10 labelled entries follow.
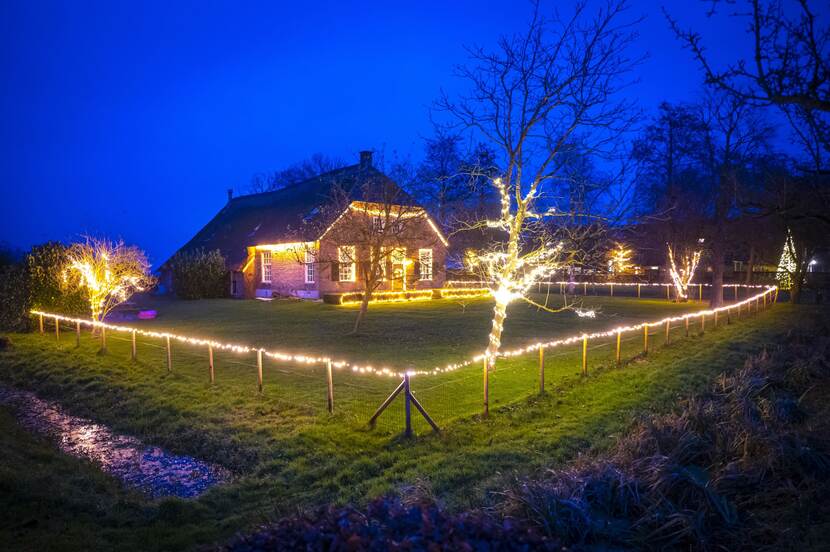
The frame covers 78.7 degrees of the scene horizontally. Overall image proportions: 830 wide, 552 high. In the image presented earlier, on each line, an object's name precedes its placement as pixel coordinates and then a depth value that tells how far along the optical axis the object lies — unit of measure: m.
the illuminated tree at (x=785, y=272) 37.88
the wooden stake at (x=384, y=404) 7.27
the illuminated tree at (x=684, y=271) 29.70
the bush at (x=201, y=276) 33.03
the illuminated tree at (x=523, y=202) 10.19
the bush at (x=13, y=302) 17.39
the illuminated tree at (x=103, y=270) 16.36
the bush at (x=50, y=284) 18.14
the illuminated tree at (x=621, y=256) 39.40
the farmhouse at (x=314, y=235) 16.69
